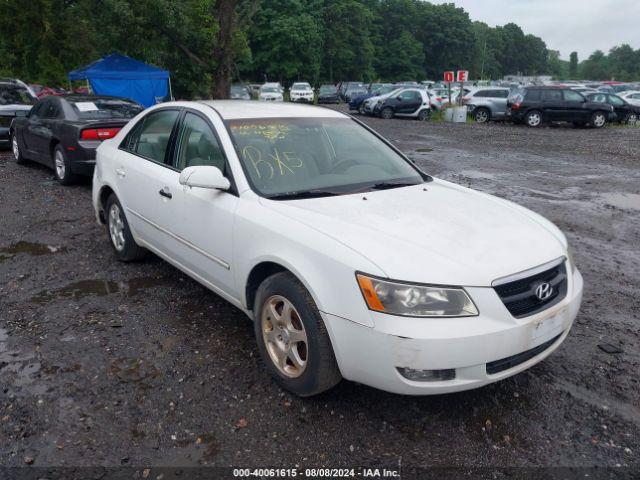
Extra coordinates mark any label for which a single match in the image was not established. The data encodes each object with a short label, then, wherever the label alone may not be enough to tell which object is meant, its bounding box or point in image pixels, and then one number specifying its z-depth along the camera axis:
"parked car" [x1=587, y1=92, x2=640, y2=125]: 22.83
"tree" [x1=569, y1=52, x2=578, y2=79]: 174.69
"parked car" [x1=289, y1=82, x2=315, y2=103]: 37.81
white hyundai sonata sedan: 2.54
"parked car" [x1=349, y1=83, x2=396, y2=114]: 28.31
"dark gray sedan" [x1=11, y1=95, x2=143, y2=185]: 7.99
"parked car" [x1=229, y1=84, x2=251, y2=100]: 36.03
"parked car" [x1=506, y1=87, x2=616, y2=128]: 21.48
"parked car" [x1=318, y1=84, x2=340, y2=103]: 40.78
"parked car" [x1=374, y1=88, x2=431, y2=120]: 25.23
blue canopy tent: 18.64
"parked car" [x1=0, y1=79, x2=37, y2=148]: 11.81
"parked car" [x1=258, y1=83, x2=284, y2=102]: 34.12
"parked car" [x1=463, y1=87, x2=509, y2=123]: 23.86
